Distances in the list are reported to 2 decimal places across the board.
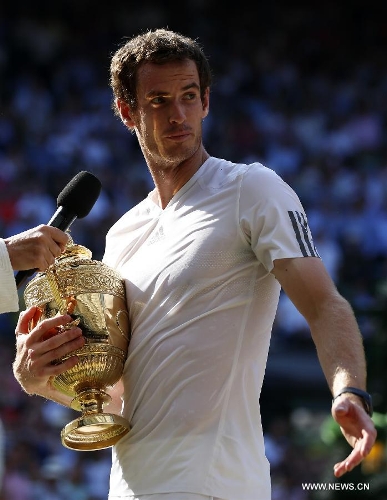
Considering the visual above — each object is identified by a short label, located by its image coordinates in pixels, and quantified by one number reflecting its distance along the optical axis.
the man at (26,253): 7.41
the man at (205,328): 6.93
